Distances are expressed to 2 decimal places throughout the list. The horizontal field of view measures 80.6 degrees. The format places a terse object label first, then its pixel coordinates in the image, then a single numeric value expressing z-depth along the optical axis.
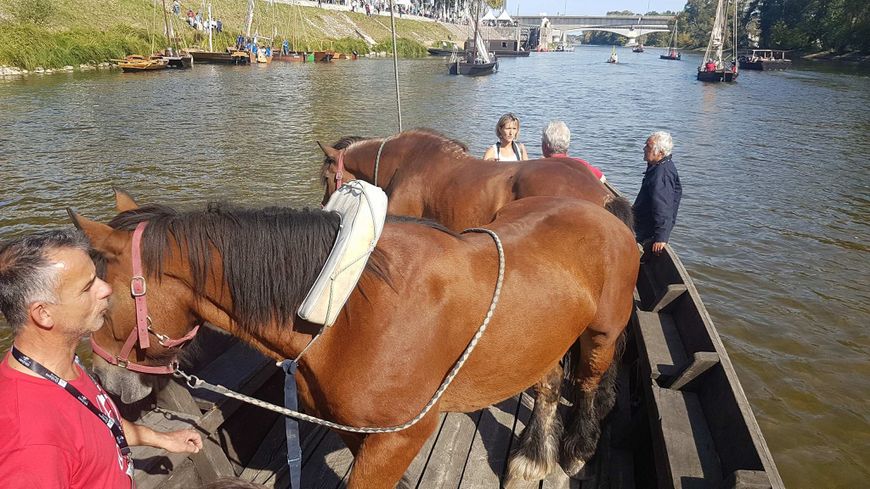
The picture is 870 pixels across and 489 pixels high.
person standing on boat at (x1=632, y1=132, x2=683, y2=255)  4.52
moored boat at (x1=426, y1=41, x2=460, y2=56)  61.63
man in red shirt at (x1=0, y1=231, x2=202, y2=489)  1.25
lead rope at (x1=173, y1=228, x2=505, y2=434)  1.86
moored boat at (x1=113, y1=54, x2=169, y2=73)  29.77
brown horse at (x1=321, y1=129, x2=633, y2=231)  3.87
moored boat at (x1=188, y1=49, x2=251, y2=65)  38.53
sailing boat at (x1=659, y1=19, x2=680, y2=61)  66.12
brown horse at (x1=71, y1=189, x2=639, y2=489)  1.78
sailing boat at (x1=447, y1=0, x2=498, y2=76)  39.12
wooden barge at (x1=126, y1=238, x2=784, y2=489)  2.37
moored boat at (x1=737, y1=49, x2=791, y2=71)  43.19
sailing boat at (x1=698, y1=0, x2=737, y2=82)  33.97
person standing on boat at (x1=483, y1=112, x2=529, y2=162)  5.34
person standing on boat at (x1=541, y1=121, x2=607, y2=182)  4.83
